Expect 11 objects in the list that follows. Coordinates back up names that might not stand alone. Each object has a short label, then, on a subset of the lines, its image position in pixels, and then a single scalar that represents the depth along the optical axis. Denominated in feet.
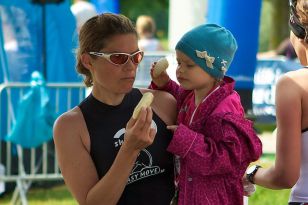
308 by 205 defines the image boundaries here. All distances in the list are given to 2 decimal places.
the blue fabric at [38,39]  34.12
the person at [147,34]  56.48
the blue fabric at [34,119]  28.20
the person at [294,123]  12.25
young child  12.15
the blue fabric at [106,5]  44.28
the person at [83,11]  41.75
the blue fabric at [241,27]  26.56
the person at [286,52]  63.45
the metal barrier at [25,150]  29.71
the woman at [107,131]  12.17
